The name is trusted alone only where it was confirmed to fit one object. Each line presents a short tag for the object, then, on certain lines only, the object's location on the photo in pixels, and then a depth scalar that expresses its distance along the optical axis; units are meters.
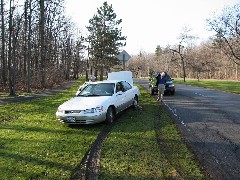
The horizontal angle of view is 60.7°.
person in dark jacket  12.22
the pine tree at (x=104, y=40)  37.88
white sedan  6.78
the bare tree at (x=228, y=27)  26.38
